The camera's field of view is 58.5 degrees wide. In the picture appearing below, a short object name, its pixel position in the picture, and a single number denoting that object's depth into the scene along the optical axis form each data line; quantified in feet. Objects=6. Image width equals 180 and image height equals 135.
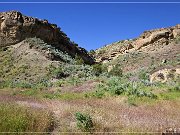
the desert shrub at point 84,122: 13.60
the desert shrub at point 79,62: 82.50
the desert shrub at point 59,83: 49.18
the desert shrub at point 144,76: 59.41
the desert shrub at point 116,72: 68.98
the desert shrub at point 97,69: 72.77
